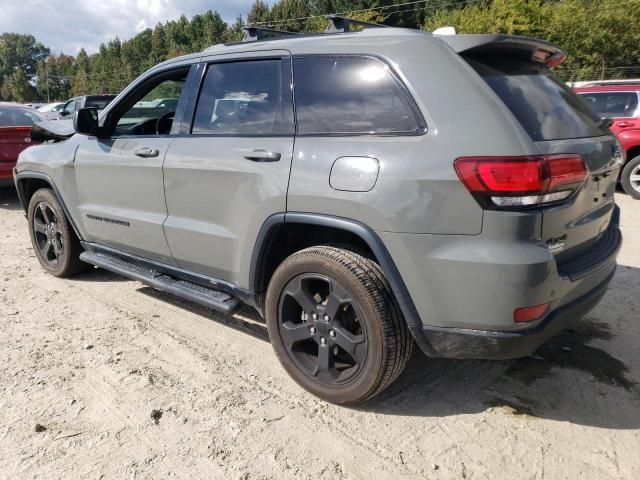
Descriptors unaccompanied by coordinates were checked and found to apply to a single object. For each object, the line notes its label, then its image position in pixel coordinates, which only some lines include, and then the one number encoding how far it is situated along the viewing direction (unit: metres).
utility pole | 81.44
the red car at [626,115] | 8.57
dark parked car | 14.90
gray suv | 2.26
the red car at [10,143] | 8.07
